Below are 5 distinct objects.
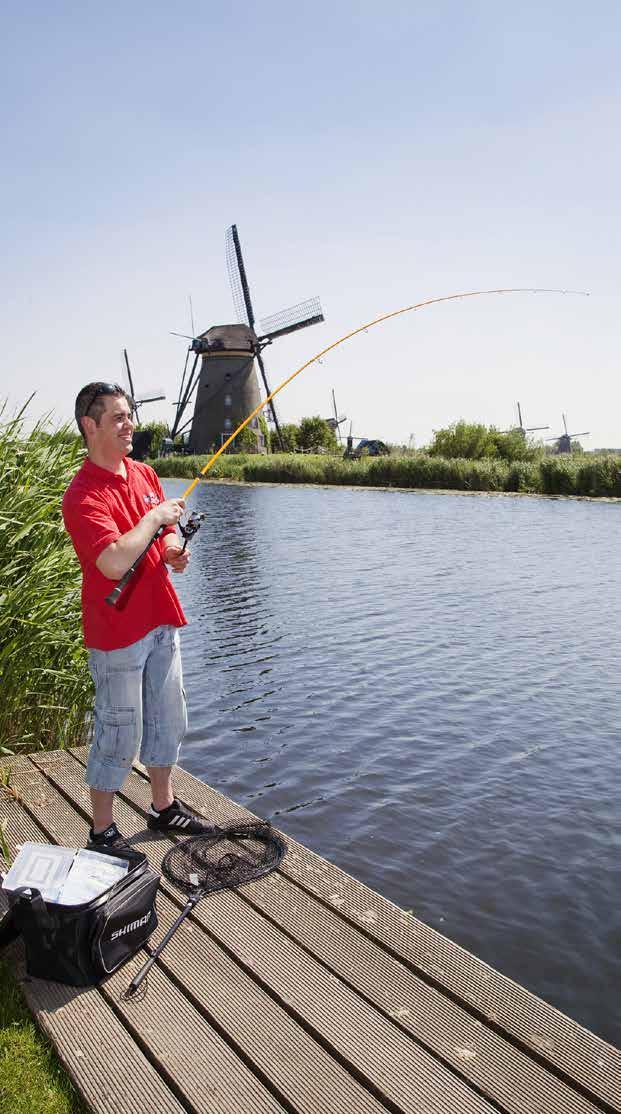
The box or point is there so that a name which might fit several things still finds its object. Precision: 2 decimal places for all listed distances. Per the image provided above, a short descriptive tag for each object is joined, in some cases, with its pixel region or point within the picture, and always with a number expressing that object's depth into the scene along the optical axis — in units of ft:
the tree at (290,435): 197.96
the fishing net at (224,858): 11.58
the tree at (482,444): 137.18
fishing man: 10.88
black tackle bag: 9.28
